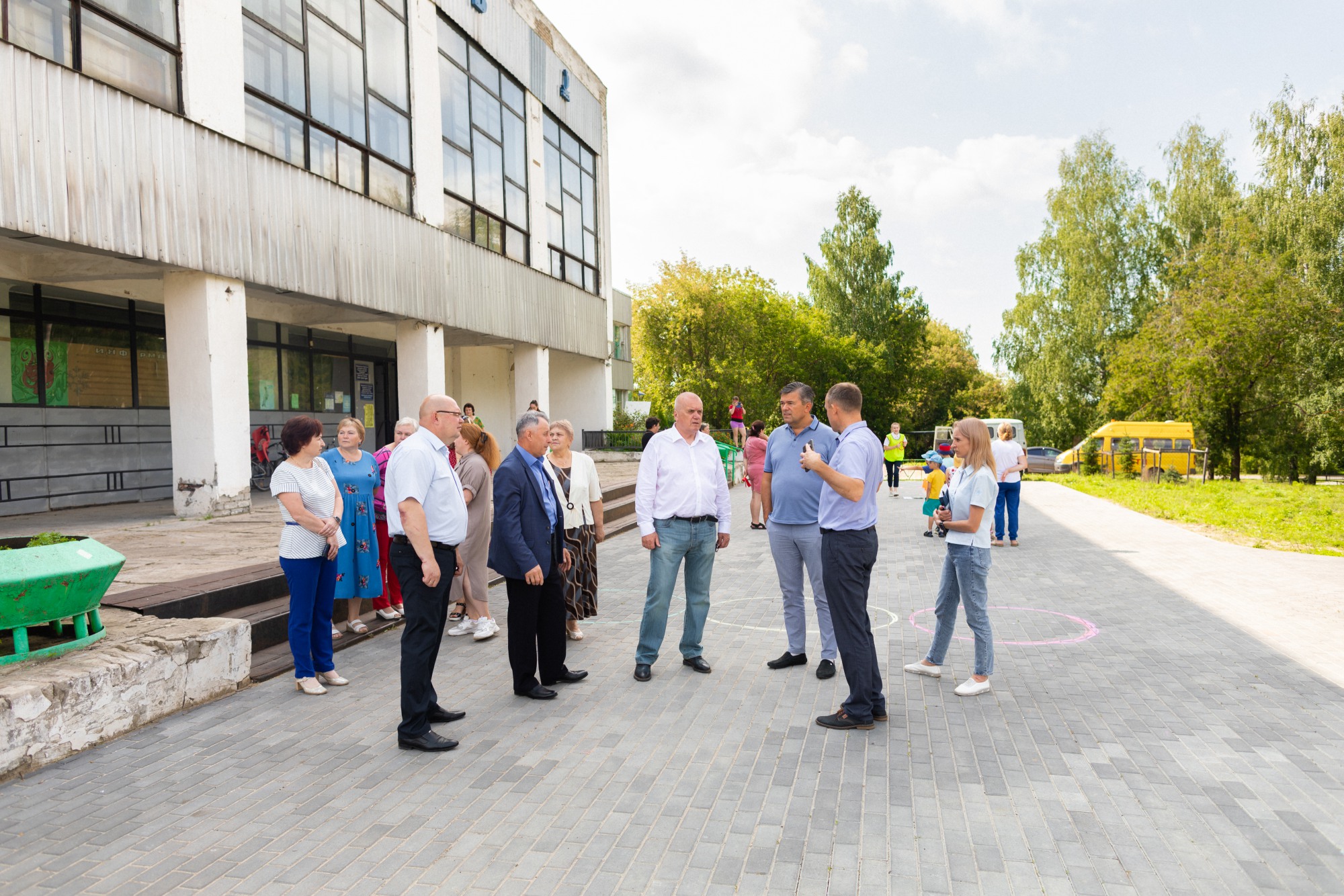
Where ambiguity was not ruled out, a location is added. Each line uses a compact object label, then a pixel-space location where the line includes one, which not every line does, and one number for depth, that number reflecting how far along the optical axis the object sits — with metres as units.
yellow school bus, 31.42
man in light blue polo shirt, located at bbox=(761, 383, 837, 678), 5.50
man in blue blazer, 4.93
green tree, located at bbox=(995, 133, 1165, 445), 37.09
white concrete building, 8.88
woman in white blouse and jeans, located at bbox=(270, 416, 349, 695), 4.91
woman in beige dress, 6.68
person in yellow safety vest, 18.88
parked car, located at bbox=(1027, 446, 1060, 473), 40.59
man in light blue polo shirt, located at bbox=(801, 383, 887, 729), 4.50
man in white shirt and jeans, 5.52
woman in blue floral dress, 6.16
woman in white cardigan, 6.27
